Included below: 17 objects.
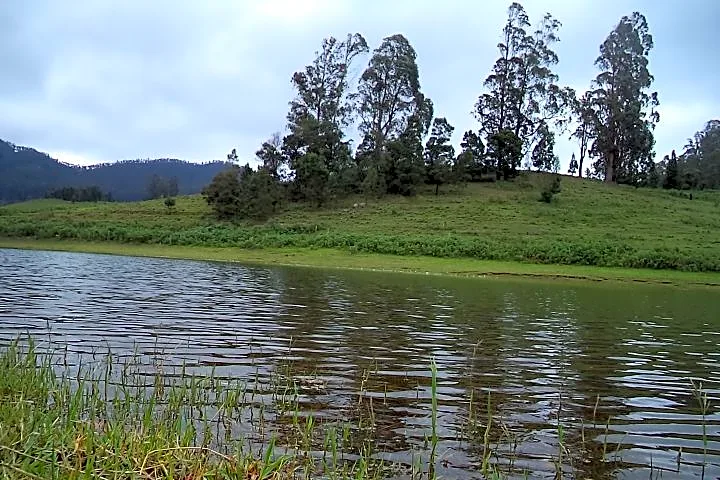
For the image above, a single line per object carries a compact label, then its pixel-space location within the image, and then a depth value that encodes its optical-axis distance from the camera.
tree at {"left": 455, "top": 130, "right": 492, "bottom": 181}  71.94
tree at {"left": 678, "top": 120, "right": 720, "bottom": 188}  86.38
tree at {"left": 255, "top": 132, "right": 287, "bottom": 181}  69.74
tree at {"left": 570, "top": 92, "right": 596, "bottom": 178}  77.46
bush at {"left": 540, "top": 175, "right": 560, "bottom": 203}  64.56
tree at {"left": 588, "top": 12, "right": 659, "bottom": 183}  75.88
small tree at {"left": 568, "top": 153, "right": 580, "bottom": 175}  88.44
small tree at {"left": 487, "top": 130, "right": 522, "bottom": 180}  71.12
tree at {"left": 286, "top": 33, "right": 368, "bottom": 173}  70.19
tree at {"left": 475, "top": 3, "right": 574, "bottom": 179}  75.19
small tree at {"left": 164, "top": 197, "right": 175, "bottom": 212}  69.12
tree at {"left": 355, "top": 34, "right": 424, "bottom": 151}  75.62
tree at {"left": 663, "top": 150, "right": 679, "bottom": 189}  79.94
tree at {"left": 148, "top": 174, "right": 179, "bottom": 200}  121.06
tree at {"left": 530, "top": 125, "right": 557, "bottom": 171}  74.94
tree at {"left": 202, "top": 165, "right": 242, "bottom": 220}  62.44
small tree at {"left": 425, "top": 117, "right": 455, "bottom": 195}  69.00
